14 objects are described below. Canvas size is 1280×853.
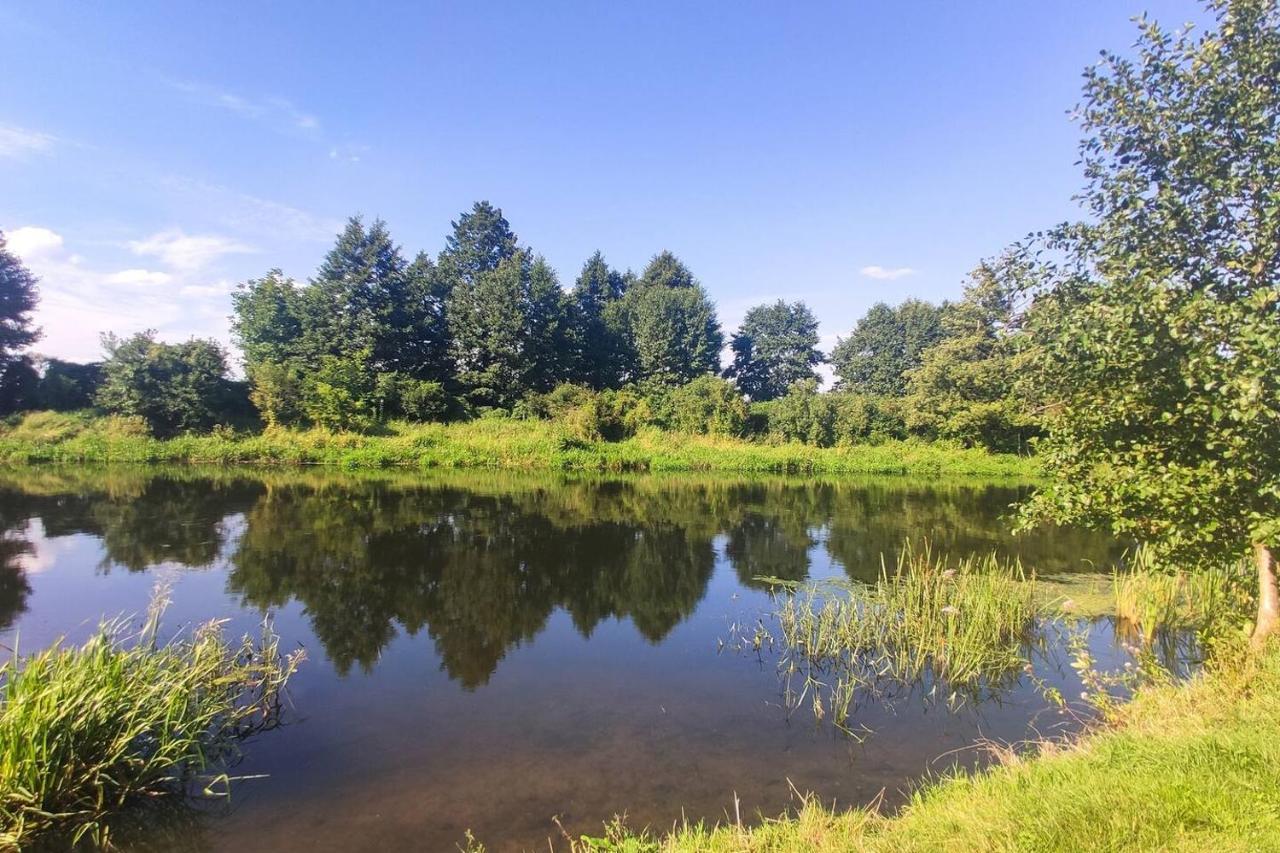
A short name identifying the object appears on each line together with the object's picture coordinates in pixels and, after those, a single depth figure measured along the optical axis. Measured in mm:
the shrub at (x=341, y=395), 31359
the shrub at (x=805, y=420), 34844
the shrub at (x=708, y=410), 34875
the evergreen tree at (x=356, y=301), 33781
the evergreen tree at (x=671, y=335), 42719
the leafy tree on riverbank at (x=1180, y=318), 4484
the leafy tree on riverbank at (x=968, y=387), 32094
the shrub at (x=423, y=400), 33594
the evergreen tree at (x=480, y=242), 41500
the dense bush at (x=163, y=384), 29703
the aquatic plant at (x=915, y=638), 7125
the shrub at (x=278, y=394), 31078
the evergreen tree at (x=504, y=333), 36156
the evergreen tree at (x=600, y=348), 41531
